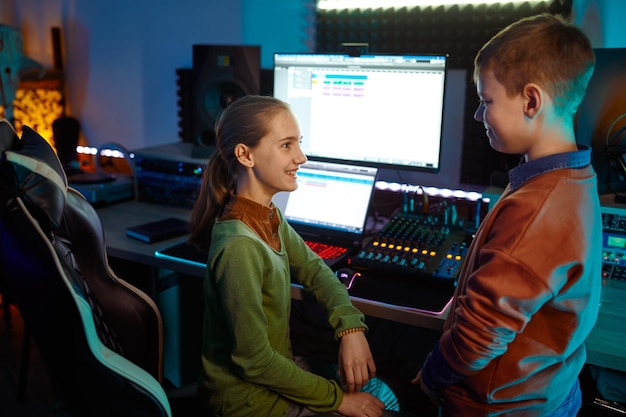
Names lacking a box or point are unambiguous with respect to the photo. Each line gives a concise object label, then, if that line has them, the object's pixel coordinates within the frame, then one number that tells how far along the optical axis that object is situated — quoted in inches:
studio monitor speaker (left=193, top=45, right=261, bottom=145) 80.4
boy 34.0
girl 43.8
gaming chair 32.5
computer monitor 65.0
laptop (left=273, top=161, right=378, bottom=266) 66.1
